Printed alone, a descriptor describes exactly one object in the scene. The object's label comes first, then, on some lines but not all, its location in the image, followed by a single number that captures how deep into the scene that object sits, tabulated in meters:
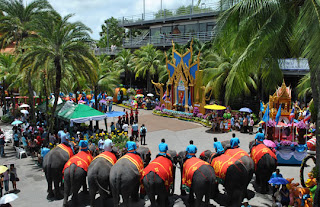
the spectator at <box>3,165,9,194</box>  10.73
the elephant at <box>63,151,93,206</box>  9.42
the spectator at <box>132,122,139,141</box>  17.53
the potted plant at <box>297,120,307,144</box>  13.33
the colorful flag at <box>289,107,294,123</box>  14.85
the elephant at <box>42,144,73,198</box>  10.20
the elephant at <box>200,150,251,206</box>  8.89
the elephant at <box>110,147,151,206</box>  8.70
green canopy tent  15.90
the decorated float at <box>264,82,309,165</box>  13.35
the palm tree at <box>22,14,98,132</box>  14.99
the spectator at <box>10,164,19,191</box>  10.80
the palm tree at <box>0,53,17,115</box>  23.27
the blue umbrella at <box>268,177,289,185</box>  8.59
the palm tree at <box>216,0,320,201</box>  8.75
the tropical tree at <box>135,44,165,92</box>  33.44
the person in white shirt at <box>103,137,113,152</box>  10.18
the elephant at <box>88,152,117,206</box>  9.06
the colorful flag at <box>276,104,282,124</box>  14.43
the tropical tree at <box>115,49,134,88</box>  38.51
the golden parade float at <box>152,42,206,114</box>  24.00
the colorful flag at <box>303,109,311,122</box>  17.19
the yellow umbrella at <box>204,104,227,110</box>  21.14
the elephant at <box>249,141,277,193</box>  10.48
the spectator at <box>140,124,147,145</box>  17.19
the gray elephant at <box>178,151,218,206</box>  8.59
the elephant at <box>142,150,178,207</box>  8.73
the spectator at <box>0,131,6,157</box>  15.48
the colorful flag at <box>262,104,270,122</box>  14.75
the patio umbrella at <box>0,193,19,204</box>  6.88
